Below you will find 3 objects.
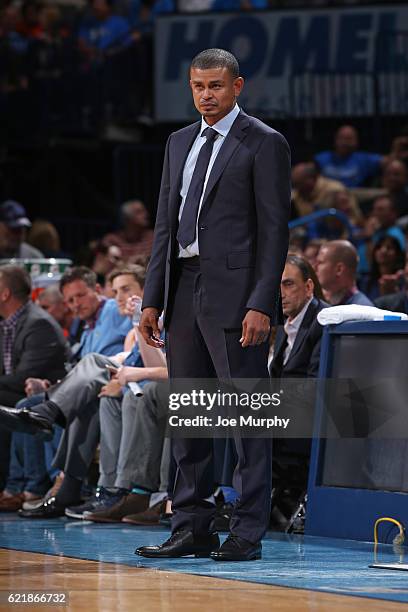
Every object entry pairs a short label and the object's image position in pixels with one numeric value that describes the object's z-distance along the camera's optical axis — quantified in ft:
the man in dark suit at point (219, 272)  35.73
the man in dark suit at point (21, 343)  55.67
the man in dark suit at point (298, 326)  46.06
